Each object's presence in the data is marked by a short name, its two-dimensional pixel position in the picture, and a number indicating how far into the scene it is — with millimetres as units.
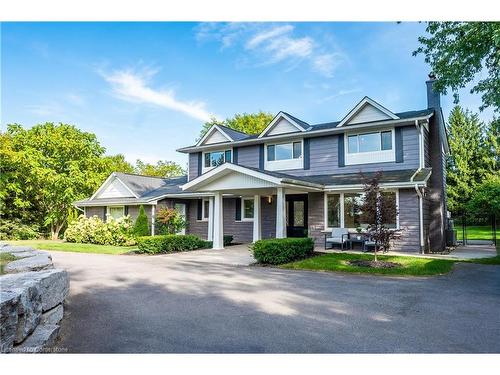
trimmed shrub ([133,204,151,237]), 19469
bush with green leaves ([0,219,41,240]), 24938
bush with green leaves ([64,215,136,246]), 19156
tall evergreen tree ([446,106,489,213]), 33688
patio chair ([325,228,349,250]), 14406
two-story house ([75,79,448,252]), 13883
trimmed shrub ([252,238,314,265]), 11180
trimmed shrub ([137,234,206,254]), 14555
